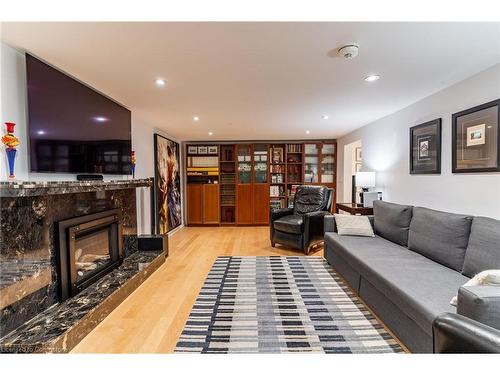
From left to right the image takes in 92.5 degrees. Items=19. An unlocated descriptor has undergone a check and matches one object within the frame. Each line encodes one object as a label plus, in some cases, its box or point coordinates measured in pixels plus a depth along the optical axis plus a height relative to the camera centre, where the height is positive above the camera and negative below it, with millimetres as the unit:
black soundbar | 2171 +47
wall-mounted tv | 1699 +490
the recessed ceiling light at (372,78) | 2096 +907
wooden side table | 3566 -461
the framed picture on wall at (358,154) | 5596 +576
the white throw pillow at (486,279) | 1220 -530
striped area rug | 1611 -1113
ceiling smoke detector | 1571 +865
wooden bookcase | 5809 +105
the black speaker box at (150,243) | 3279 -849
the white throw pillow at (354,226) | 2883 -573
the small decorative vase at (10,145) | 1488 +239
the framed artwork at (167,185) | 4242 -78
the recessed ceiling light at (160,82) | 2145 +916
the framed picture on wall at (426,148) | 2586 +352
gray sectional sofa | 1320 -695
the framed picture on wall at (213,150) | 5788 +743
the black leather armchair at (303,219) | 3543 -627
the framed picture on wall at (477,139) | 1948 +341
